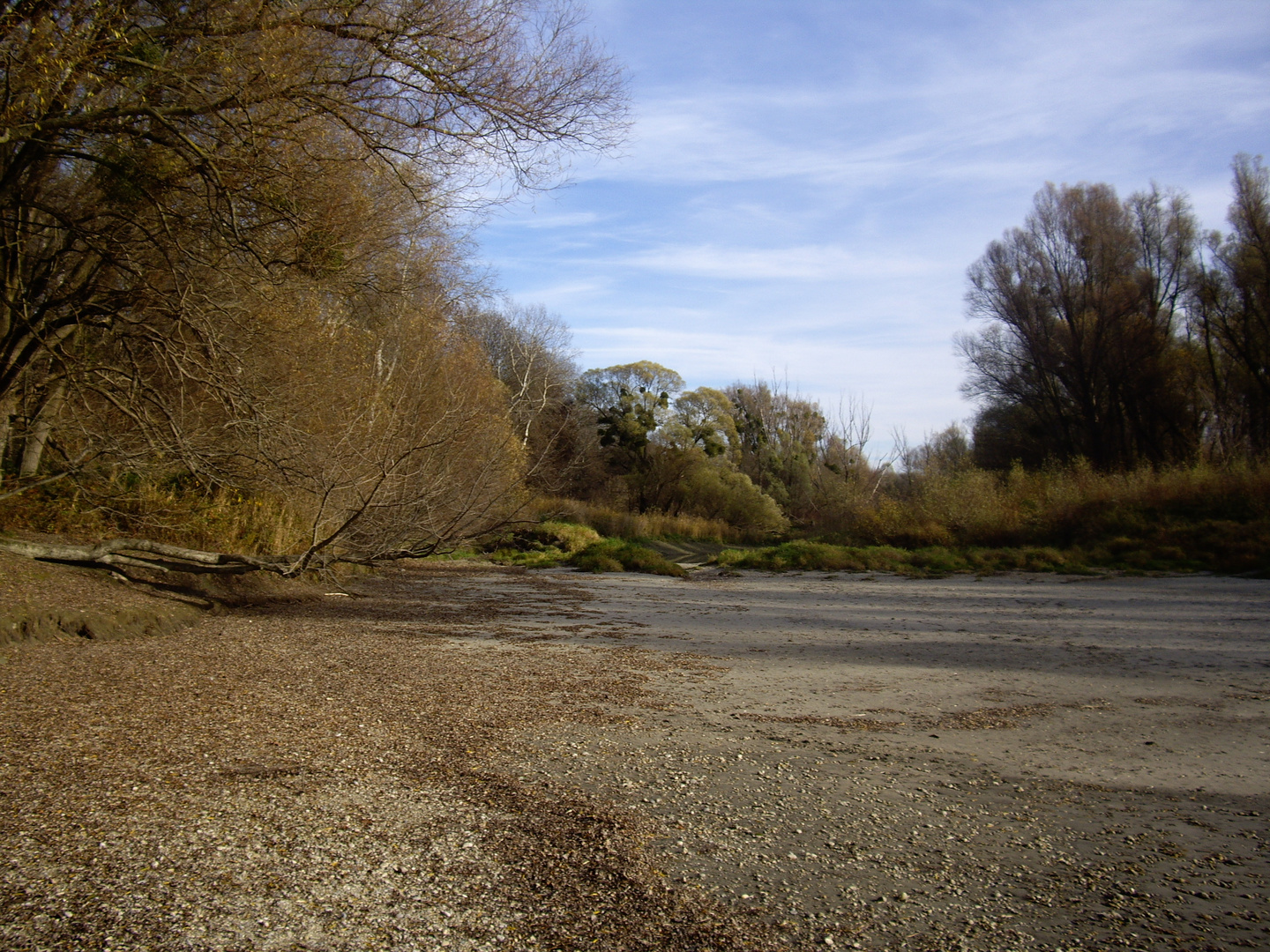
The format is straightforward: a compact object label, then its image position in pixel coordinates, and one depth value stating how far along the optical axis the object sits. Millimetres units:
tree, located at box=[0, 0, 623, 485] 6180
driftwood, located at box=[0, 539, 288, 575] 7387
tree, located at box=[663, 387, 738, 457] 37344
